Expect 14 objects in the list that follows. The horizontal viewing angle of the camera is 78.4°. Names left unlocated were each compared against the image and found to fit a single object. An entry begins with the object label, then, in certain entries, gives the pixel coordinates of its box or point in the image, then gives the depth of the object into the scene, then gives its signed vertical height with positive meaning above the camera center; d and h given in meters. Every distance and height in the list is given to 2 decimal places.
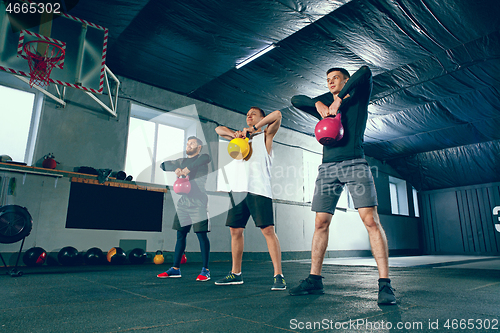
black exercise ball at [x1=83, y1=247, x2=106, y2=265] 4.80 -0.38
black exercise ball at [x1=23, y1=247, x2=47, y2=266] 4.44 -0.36
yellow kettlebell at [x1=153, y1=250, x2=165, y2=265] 5.56 -0.45
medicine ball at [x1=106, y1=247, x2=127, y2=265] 5.00 -0.38
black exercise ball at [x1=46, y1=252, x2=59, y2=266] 4.77 -0.43
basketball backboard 3.77 +2.45
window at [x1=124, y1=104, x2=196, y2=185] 6.22 +1.91
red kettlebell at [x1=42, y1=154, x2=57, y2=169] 4.91 +1.09
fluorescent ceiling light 5.00 +2.98
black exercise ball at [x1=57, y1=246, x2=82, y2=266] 4.69 -0.36
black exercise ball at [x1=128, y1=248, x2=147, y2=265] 5.27 -0.40
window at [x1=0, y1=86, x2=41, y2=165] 4.95 +1.74
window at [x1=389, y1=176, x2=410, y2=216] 11.45 +1.46
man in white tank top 2.47 +0.36
